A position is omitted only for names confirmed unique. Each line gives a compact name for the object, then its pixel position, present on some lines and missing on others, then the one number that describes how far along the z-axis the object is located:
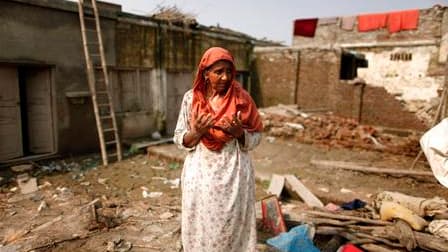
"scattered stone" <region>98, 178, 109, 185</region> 5.59
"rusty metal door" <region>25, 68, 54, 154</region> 6.69
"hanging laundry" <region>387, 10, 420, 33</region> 13.83
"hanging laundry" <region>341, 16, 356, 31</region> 15.70
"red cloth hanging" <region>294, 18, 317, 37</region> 17.11
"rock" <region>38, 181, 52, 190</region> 5.27
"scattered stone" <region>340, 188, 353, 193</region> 5.00
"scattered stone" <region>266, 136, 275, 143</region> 8.91
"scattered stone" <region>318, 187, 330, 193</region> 5.01
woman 1.82
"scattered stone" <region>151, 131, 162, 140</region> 8.78
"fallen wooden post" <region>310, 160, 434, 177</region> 5.76
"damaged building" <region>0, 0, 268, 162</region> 6.15
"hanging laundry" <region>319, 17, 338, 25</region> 16.31
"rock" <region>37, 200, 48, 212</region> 4.37
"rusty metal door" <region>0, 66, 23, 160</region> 6.12
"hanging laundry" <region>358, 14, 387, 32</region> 14.73
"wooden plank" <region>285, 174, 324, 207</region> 4.59
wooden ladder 6.70
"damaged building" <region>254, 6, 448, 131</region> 10.92
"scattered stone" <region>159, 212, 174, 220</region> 4.05
